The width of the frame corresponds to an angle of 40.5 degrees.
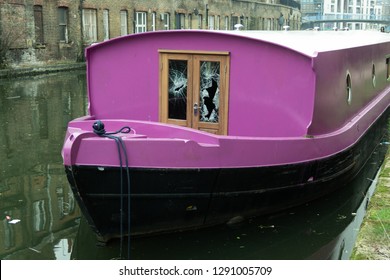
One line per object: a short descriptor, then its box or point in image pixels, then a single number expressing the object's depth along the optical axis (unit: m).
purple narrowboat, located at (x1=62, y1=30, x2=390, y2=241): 5.05
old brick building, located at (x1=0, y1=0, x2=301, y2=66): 21.48
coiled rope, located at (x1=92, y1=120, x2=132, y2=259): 4.92
